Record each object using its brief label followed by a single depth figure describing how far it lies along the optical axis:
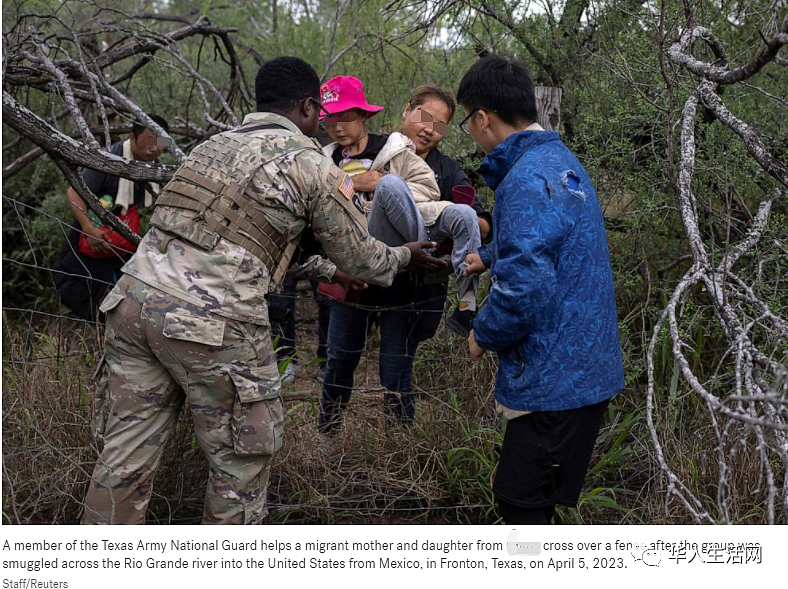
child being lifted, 2.91
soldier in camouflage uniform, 2.31
